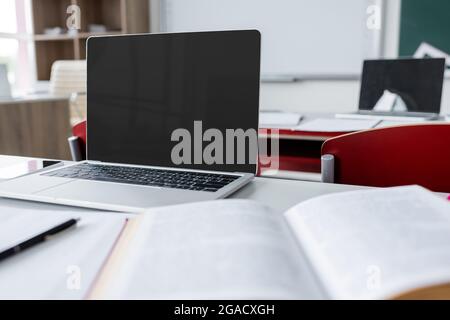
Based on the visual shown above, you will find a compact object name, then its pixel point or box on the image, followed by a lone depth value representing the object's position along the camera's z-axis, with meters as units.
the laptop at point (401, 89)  1.91
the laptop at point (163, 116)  0.78
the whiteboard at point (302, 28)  3.35
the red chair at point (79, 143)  1.30
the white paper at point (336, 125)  1.49
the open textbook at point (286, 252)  0.36
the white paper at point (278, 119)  1.64
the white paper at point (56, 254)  0.41
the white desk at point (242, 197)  0.40
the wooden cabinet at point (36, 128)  2.50
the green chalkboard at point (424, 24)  3.12
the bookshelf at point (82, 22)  3.89
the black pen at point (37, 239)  0.48
